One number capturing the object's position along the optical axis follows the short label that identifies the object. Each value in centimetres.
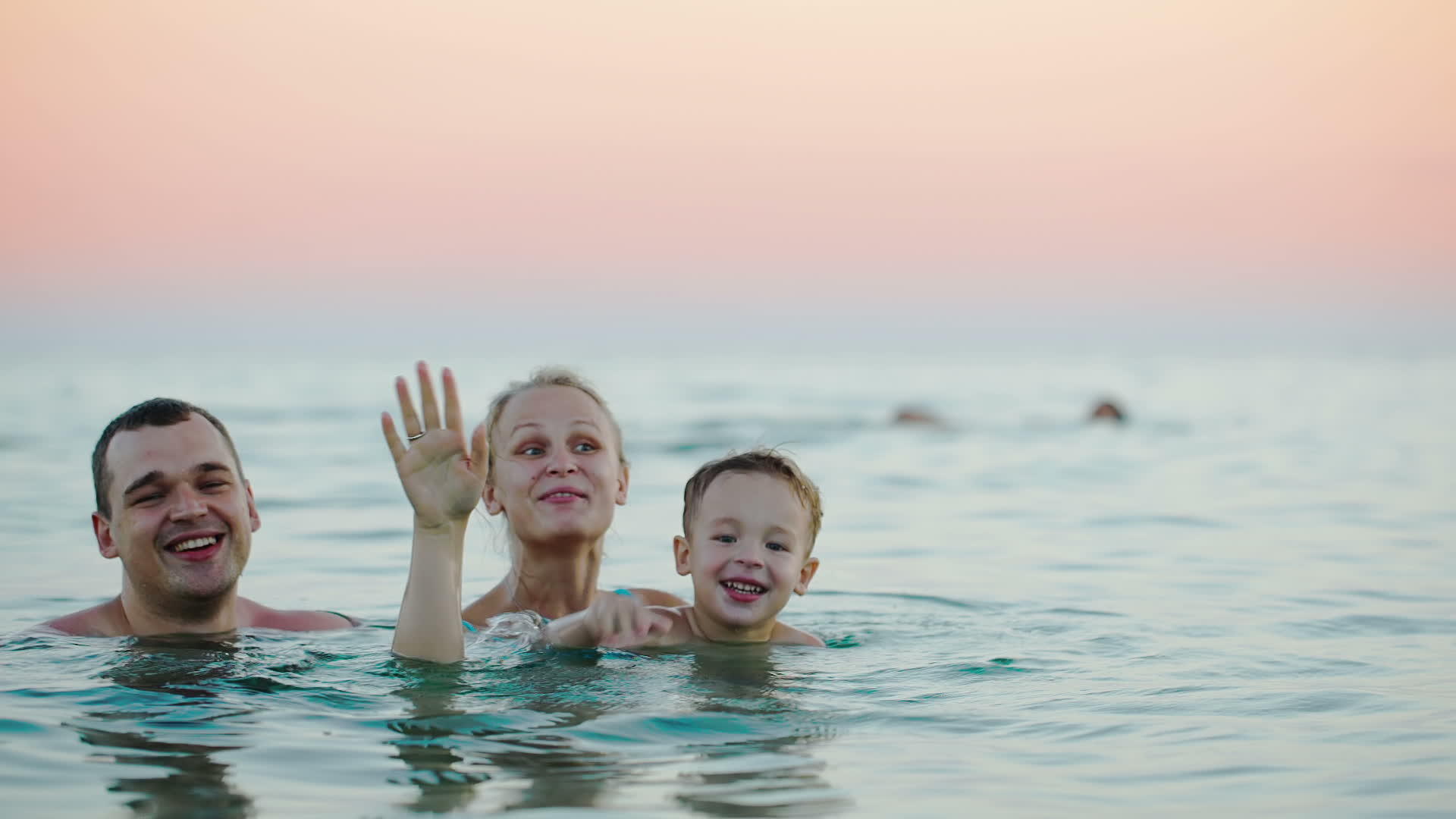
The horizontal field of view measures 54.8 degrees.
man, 549
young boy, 563
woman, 621
